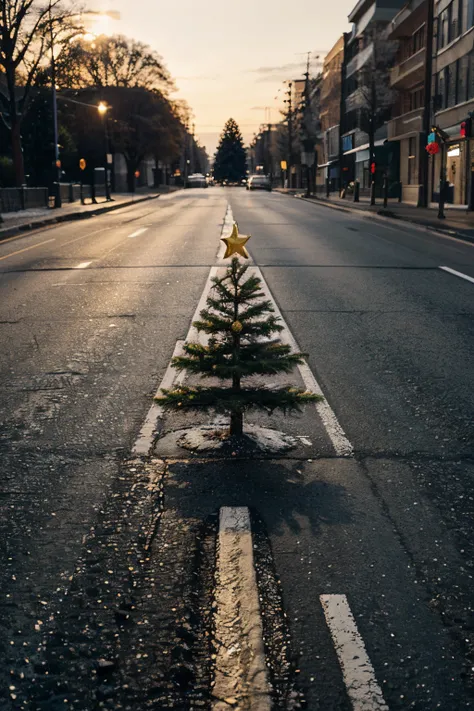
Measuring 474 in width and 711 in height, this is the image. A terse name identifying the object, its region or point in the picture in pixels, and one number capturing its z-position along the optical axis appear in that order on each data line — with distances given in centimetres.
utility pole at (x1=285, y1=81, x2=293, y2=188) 11119
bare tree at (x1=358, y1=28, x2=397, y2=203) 5631
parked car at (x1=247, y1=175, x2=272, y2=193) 8738
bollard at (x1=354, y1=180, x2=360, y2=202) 4908
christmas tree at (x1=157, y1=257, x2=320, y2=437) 520
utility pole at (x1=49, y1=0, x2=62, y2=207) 4141
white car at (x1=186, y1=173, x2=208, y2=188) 10769
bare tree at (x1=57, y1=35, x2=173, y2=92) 8669
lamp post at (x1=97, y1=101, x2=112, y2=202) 5077
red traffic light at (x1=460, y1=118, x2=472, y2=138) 2709
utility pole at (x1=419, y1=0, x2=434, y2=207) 3916
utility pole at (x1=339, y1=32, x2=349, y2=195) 7996
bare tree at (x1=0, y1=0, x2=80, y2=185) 4025
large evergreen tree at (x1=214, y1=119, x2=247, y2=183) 17575
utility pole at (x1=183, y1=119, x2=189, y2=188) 18752
